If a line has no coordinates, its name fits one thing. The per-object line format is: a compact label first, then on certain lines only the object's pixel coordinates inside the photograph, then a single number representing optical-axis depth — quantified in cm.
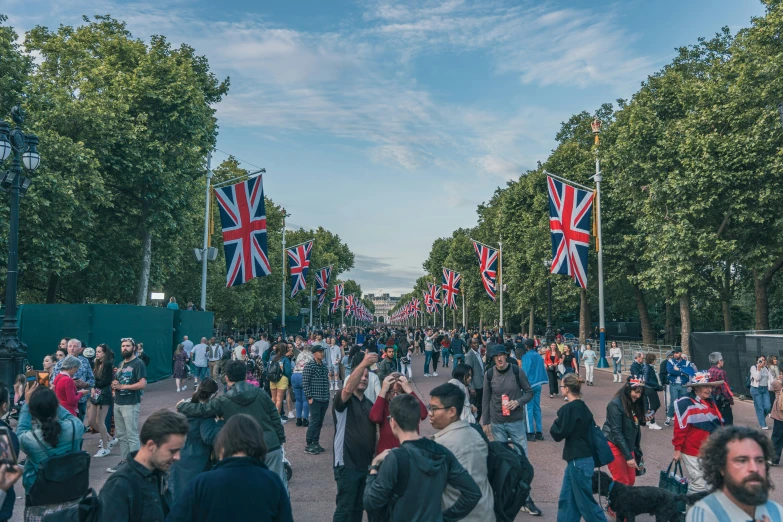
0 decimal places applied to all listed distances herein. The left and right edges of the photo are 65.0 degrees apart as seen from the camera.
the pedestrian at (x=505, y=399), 804
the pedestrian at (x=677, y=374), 1241
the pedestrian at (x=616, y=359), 2336
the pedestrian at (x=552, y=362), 1827
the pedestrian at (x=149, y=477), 320
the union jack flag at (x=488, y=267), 3616
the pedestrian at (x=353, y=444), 567
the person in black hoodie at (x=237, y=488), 317
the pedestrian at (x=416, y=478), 363
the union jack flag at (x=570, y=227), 2195
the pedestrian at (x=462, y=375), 822
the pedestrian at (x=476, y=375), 1252
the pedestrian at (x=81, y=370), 971
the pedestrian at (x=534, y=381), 1126
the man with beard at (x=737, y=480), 287
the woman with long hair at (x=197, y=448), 592
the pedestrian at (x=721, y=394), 963
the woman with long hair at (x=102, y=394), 1025
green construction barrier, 1911
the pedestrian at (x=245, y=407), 607
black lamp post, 1238
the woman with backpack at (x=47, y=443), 422
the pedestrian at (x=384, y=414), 520
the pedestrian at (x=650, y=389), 1330
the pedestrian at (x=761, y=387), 1319
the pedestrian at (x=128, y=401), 880
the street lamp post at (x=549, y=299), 3129
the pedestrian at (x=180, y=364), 2002
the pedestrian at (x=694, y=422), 646
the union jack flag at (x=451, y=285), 4803
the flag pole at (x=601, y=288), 2600
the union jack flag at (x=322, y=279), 4331
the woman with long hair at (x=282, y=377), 1359
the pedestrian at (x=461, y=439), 417
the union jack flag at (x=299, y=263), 3538
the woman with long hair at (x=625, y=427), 680
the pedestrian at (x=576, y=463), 614
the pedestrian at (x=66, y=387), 813
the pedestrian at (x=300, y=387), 1353
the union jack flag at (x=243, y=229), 2017
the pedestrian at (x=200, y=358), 2002
